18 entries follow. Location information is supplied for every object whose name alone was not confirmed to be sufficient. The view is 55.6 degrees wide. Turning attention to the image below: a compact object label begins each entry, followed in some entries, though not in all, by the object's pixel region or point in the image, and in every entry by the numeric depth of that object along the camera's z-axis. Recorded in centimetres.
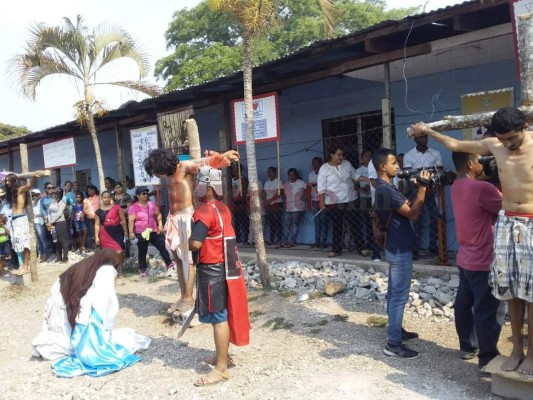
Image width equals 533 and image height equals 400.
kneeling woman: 455
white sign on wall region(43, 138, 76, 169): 1116
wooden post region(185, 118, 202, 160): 525
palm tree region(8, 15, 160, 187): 1007
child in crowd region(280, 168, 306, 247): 889
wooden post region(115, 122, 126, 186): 1077
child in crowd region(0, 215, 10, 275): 1000
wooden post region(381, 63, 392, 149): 626
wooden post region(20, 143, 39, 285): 855
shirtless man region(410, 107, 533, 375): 309
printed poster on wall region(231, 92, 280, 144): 750
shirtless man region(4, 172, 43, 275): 842
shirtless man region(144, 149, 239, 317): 501
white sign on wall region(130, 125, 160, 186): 880
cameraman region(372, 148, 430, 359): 407
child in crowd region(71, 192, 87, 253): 1087
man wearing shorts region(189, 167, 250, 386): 389
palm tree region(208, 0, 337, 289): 581
